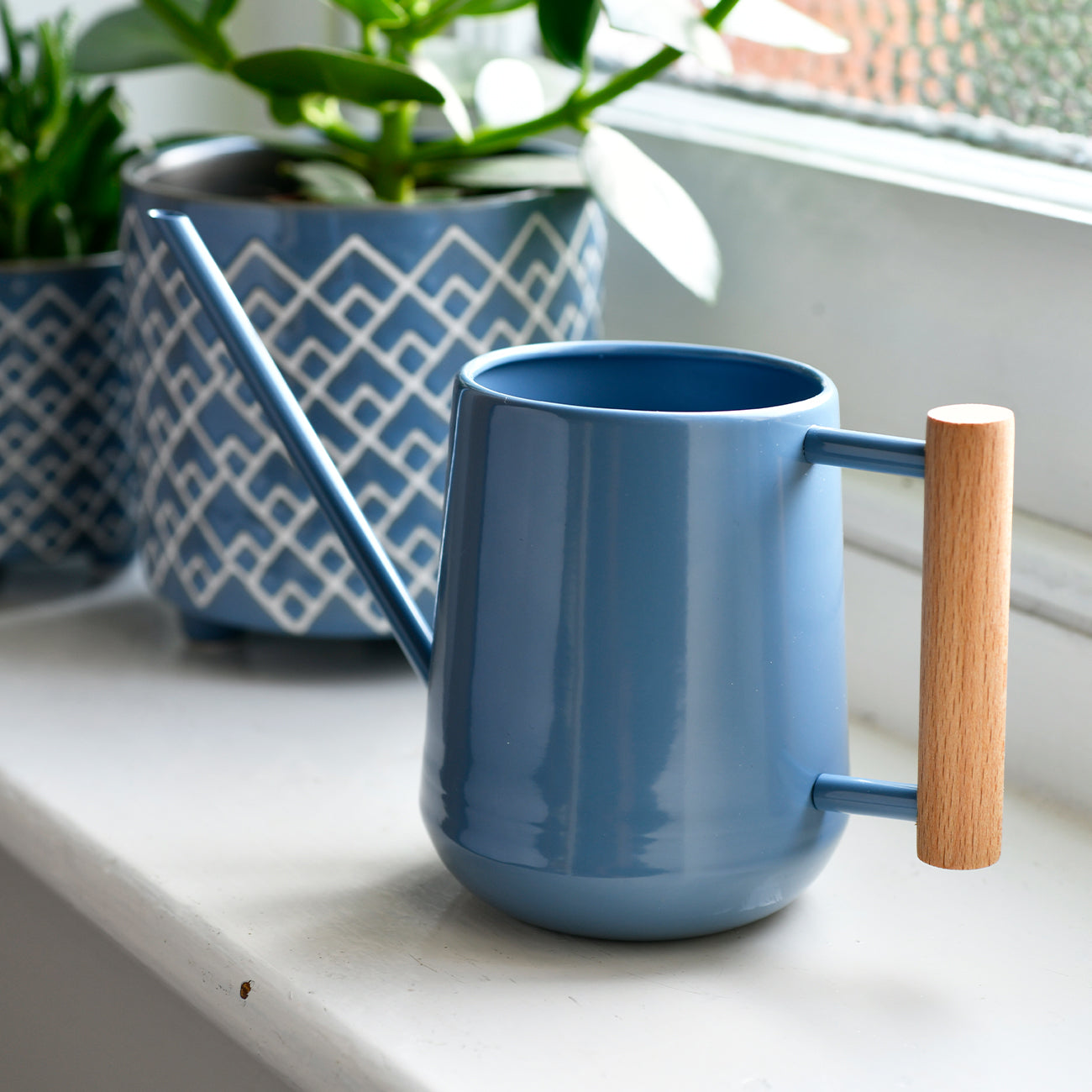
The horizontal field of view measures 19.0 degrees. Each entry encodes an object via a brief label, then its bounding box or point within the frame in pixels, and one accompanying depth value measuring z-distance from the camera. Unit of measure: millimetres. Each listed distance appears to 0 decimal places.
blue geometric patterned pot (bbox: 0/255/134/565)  985
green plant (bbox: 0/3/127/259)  986
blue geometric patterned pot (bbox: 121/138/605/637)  892
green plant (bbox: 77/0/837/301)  859
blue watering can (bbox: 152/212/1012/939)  737
